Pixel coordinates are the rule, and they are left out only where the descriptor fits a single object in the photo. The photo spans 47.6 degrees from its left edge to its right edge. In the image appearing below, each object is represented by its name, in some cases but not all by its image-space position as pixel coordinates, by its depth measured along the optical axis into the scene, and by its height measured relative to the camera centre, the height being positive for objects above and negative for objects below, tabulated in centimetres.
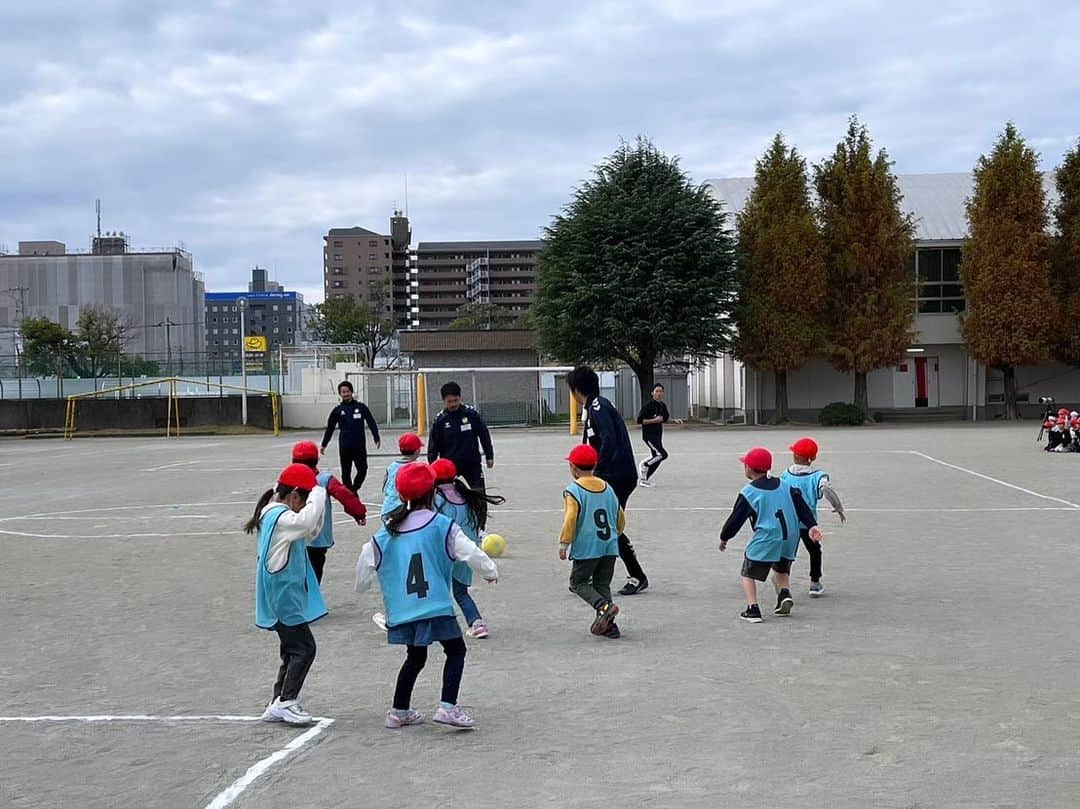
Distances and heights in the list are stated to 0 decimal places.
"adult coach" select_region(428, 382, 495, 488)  1217 -50
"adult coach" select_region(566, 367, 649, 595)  1055 -61
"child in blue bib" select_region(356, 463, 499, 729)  644 -103
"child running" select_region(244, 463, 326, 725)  669 -111
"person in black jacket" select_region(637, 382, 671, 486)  2245 -78
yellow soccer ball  1161 -151
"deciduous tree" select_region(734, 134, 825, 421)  4828 +431
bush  4862 -141
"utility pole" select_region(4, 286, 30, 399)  10465 +817
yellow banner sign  7112 +270
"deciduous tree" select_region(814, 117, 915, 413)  4838 +471
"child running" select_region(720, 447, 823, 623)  941 -112
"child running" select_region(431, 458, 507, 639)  878 -97
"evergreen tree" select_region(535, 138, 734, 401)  4734 +440
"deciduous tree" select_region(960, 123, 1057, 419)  4769 +448
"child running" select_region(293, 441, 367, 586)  855 -79
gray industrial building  11838 +1016
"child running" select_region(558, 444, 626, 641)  888 -112
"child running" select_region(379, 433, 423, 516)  1006 -56
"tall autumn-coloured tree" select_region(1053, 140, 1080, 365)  4828 +480
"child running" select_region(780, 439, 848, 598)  1037 -89
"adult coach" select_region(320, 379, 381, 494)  1734 -59
